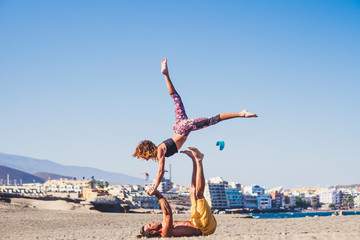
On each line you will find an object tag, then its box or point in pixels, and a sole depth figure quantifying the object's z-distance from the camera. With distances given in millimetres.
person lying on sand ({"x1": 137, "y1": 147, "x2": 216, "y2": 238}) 9641
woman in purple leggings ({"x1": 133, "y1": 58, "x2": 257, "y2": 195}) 9500
